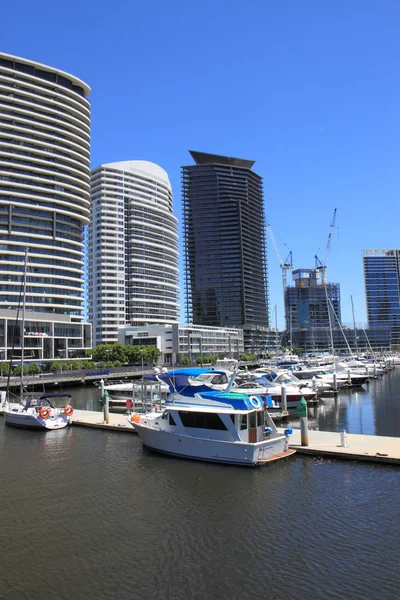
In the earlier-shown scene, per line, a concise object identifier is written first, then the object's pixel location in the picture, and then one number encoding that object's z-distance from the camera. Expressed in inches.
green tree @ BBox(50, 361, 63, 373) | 4479.8
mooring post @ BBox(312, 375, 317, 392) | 2490.0
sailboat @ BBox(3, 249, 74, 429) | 1663.4
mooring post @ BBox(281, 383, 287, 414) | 1863.4
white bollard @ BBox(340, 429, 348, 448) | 1132.6
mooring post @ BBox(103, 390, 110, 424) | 1649.5
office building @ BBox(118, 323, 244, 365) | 7268.7
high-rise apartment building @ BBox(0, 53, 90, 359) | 5078.7
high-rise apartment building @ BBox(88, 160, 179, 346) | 7751.0
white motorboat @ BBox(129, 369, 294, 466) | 1095.0
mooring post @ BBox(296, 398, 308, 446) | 1164.5
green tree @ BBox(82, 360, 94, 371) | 4788.4
